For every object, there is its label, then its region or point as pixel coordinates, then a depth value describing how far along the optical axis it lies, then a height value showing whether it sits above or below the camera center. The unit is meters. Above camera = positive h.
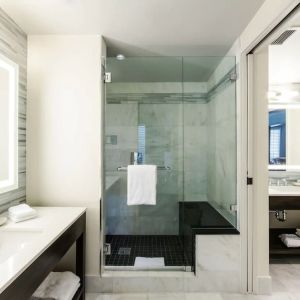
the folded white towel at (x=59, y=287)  1.57 -0.98
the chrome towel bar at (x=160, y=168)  2.41 -0.21
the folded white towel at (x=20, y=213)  1.60 -0.45
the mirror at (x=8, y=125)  1.80 +0.19
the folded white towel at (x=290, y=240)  2.60 -1.02
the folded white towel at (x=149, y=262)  2.22 -1.09
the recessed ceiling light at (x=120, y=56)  2.40 +0.97
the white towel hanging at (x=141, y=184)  2.39 -0.36
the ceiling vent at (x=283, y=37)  1.87 +0.95
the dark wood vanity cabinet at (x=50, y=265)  0.99 -0.62
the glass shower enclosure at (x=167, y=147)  2.33 +0.02
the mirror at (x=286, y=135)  3.04 +0.19
